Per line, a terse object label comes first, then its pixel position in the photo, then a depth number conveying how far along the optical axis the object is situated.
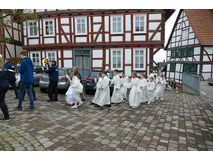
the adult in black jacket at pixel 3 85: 3.98
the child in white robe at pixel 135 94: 6.25
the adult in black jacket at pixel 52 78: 6.57
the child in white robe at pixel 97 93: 6.10
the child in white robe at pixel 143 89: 6.87
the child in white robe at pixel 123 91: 7.60
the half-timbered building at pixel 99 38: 13.67
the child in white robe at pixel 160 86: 7.91
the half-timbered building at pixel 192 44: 17.87
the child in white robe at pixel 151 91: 7.37
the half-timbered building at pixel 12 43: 16.26
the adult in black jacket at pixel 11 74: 6.31
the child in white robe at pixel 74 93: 5.96
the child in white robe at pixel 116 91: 6.82
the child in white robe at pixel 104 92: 5.93
